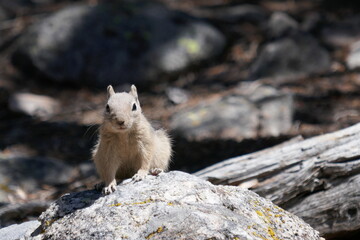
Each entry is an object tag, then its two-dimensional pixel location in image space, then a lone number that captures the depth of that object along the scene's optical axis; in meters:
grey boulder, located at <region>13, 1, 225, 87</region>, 12.41
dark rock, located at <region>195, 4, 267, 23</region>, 14.41
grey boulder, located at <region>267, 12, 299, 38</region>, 12.52
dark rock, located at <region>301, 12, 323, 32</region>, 13.19
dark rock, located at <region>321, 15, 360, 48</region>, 12.59
